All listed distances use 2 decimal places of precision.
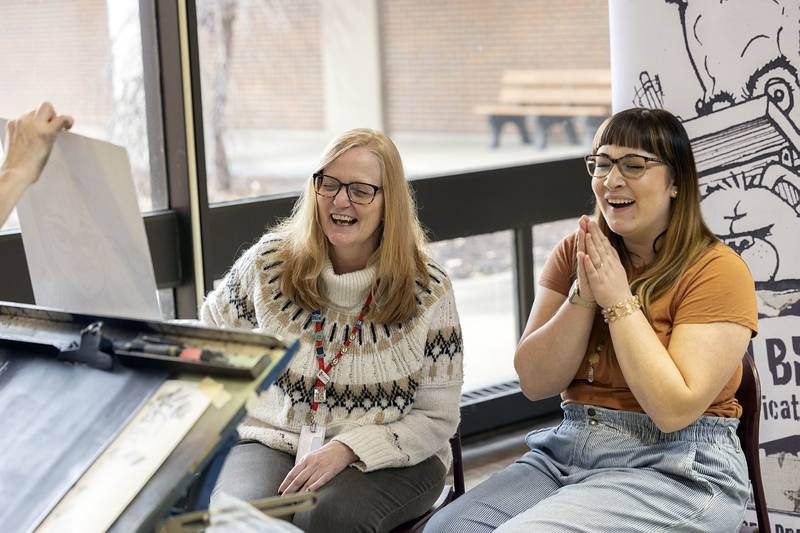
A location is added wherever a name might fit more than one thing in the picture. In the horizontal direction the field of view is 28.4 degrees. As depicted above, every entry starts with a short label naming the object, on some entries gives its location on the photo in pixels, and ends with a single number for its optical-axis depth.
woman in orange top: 2.31
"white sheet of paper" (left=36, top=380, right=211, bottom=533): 1.79
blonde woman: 2.50
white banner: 2.77
